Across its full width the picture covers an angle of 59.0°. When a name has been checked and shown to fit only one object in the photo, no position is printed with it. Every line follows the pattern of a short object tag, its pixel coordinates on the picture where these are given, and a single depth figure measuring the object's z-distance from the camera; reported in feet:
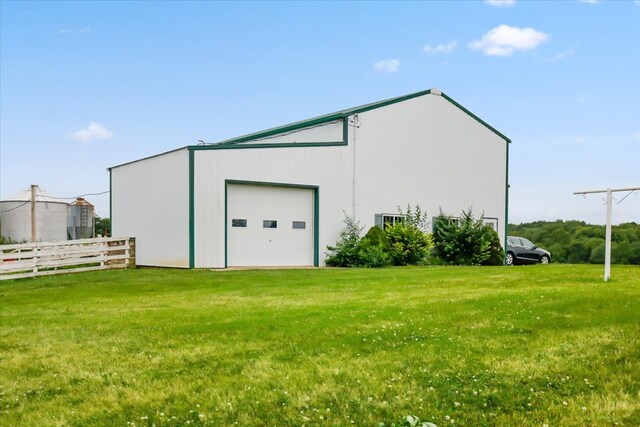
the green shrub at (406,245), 71.82
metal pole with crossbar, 40.24
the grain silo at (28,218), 139.85
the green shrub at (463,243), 77.71
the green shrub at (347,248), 67.51
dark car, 94.89
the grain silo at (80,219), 152.56
